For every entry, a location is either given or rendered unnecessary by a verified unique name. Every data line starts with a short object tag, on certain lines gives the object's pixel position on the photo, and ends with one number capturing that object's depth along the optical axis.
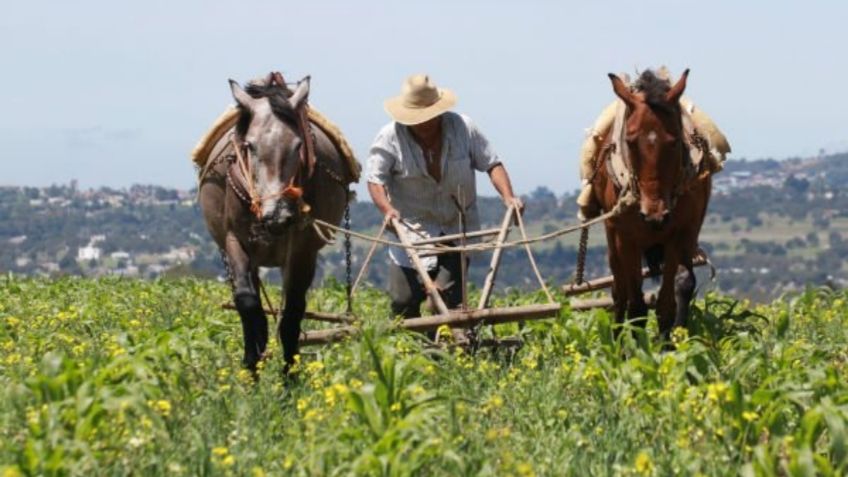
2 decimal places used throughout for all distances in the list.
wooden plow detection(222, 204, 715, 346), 22.83
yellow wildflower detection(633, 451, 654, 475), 12.77
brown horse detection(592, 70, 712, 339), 21.97
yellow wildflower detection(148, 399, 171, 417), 14.51
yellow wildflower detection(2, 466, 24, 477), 12.30
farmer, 25.39
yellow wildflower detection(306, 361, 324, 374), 17.45
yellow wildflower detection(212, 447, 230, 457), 13.16
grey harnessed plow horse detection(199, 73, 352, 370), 21.19
